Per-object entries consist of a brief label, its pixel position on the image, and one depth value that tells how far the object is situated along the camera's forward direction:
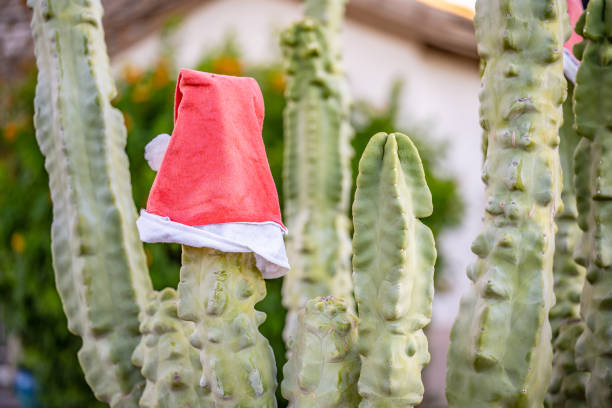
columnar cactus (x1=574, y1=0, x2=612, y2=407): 0.60
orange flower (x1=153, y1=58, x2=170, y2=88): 1.86
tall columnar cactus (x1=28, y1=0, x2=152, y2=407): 0.75
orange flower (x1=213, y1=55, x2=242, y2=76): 1.79
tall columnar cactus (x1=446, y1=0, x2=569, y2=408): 0.58
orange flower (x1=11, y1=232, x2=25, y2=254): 1.84
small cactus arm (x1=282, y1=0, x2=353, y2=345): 0.98
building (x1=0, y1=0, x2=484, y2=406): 2.72
